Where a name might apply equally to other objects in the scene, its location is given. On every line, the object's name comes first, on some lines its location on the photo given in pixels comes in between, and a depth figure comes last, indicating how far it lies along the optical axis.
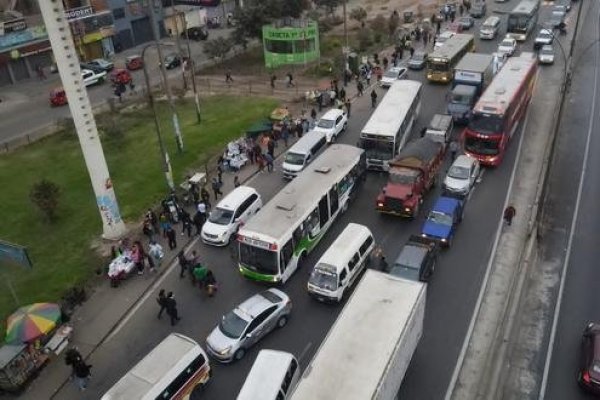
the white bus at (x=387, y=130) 32.25
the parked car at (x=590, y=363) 17.73
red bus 32.22
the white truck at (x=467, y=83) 39.03
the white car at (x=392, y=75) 48.09
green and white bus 23.42
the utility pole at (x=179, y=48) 39.04
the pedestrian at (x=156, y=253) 26.47
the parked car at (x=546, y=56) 50.12
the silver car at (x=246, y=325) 20.38
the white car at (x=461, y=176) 29.50
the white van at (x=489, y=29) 59.41
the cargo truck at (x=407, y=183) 27.97
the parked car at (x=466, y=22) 63.69
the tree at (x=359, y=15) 72.94
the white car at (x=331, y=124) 38.22
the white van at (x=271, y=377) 17.00
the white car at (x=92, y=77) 54.65
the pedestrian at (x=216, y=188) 32.03
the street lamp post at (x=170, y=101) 31.25
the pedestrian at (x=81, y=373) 19.72
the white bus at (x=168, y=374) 17.02
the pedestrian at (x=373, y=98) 43.38
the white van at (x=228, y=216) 27.83
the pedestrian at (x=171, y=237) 27.60
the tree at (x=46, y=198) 30.53
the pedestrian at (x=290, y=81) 50.97
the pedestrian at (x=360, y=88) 47.00
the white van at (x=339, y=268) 22.55
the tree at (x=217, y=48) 57.09
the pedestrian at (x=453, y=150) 34.19
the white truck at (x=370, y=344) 14.76
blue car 25.83
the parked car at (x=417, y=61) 52.22
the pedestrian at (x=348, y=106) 42.44
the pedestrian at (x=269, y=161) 35.44
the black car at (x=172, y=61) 59.50
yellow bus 47.09
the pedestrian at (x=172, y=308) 22.56
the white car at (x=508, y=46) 51.69
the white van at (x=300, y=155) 33.72
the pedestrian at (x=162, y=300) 22.53
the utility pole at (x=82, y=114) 24.33
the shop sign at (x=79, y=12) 60.22
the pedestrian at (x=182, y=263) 25.50
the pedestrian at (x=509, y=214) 27.08
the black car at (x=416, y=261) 22.64
